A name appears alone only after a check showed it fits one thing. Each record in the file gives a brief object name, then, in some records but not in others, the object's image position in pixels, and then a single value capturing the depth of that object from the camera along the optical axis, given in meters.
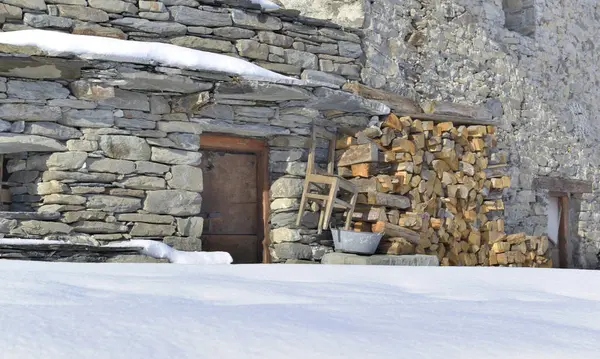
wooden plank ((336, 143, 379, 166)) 7.26
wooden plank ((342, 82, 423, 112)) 7.41
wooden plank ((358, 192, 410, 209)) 7.27
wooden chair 7.07
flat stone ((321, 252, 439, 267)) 6.73
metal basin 6.90
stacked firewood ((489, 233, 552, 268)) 8.26
